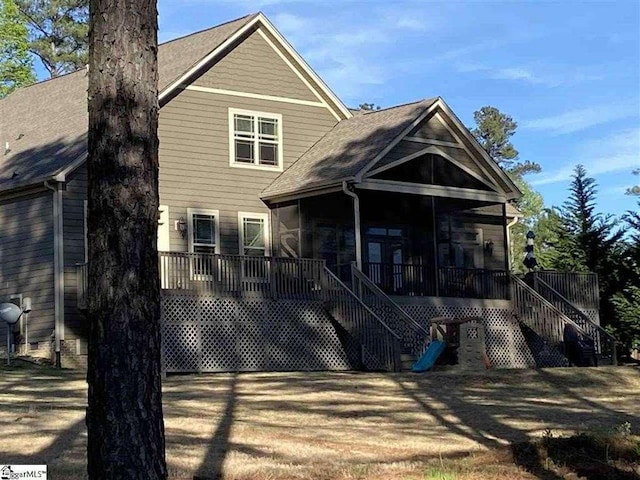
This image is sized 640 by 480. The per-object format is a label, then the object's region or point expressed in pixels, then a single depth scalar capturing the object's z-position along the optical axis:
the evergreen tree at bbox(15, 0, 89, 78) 49.72
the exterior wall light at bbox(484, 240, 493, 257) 30.69
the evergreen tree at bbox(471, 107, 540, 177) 77.00
